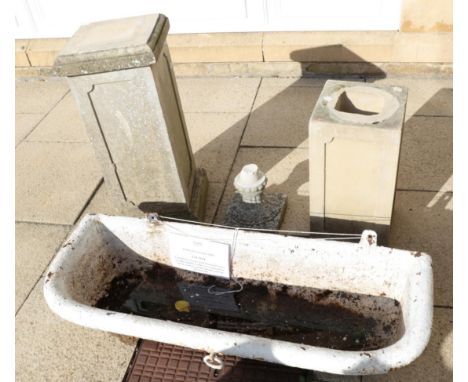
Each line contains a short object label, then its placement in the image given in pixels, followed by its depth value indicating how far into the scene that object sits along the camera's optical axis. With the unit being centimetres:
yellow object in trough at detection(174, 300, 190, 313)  279
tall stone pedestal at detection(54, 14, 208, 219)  259
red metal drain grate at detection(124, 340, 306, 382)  240
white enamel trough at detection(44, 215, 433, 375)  194
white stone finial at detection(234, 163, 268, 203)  289
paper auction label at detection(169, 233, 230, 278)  259
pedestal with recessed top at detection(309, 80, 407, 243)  249
